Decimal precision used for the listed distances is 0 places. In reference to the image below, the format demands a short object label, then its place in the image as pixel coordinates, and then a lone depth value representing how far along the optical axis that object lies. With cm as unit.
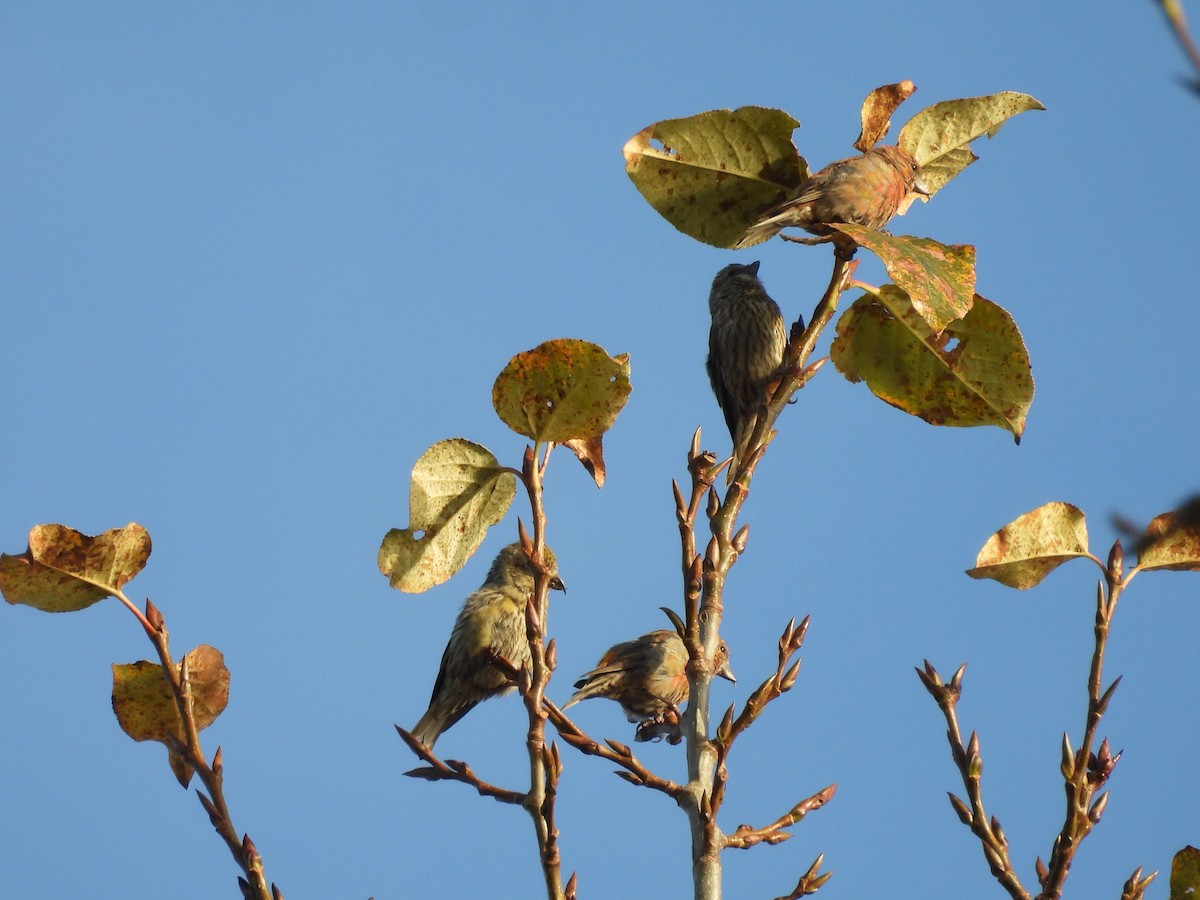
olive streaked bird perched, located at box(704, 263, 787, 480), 1656
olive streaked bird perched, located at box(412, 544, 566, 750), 1245
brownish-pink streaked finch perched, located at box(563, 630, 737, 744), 1566
